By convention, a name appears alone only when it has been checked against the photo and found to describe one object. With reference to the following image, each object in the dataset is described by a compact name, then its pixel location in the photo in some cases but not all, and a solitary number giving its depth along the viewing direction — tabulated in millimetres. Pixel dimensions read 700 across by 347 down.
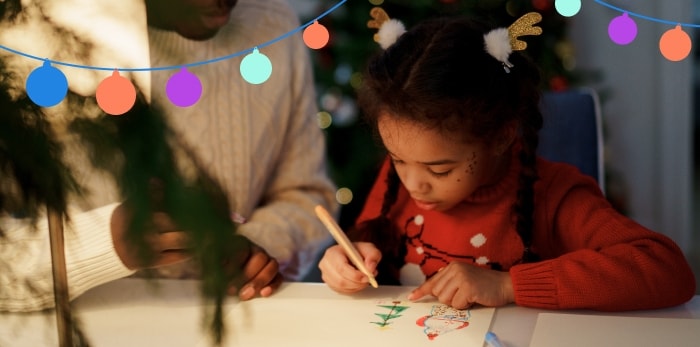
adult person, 1122
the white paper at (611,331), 873
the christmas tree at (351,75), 2693
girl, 1016
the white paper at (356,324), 922
